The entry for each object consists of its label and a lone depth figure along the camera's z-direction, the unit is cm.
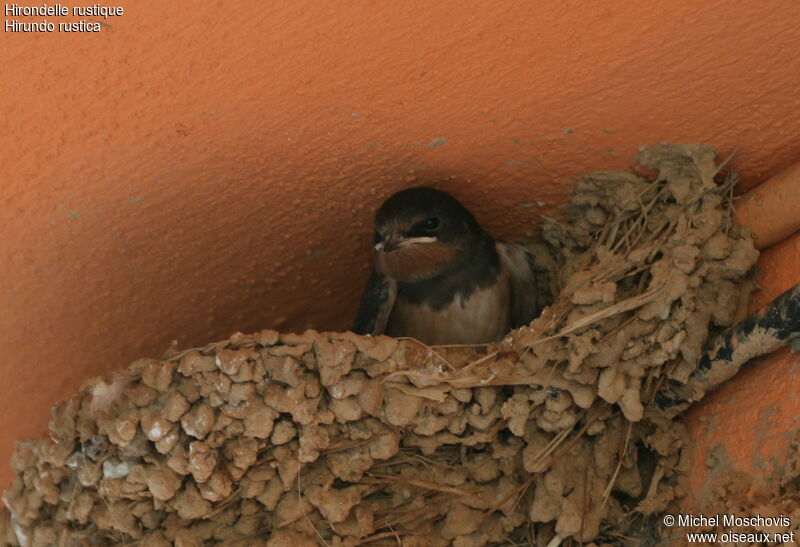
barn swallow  746
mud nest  620
